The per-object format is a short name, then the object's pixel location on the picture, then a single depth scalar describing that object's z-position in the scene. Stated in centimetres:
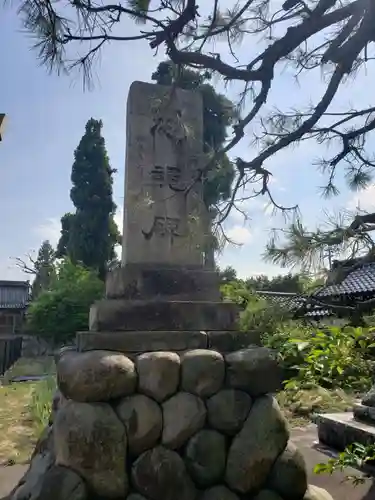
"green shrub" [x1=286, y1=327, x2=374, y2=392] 572
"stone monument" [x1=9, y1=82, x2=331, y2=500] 204
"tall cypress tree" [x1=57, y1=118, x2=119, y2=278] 1823
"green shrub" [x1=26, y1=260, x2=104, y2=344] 1501
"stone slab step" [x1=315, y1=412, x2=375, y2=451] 302
